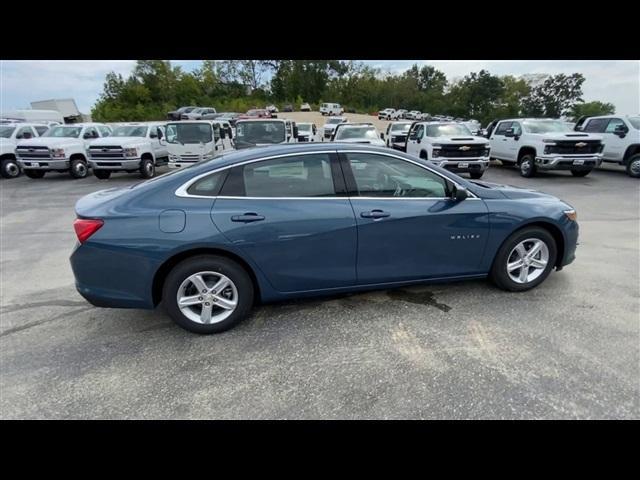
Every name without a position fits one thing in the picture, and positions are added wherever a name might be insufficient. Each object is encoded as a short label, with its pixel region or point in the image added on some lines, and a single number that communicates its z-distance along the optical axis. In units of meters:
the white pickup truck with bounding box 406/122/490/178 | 10.50
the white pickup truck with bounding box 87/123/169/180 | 11.65
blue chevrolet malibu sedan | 2.88
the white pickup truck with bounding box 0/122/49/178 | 13.02
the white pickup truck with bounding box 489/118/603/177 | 10.66
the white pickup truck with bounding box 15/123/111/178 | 11.98
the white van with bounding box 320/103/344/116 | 56.88
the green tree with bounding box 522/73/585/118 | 60.84
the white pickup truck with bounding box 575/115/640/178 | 11.44
